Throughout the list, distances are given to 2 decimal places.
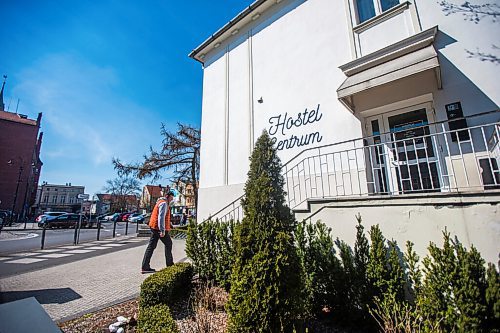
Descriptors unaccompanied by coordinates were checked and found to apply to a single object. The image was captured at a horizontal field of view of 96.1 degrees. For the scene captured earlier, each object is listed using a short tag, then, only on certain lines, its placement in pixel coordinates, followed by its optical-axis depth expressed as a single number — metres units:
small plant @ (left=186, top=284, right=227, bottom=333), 2.83
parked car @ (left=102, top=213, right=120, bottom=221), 40.58
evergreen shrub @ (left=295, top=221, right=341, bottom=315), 3.62
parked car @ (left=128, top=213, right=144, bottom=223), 36.31
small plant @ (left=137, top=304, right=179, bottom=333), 2.75
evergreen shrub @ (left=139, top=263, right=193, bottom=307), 3.65
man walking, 5.79
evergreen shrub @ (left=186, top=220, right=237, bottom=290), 4.68
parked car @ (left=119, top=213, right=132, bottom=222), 41.00
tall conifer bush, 2.59
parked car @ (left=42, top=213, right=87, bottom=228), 22.53
